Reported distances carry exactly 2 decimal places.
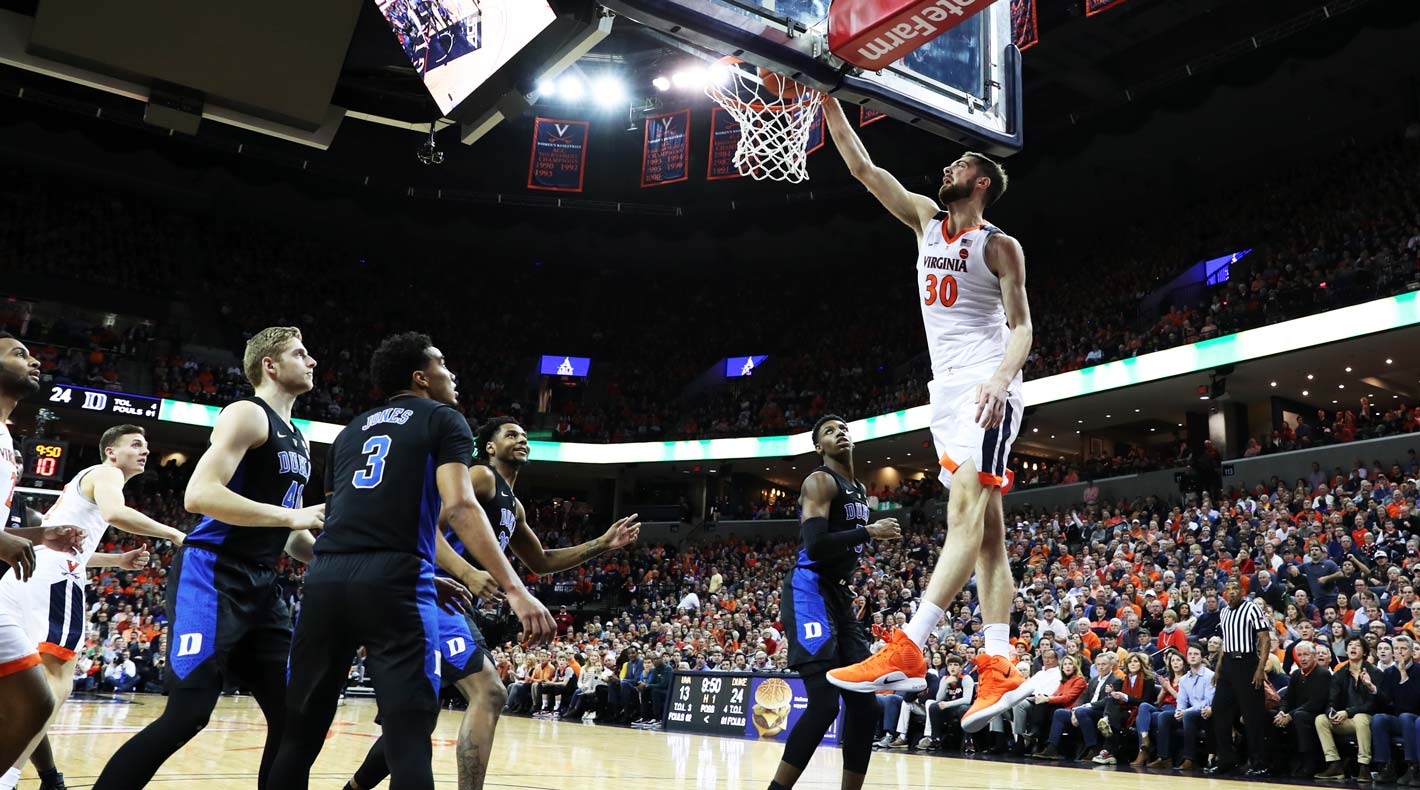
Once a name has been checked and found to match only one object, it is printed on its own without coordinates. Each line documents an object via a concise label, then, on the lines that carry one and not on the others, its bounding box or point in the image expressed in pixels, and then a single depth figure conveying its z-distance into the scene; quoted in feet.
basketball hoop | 23.66
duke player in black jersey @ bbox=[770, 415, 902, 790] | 17.10
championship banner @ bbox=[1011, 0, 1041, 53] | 58.95
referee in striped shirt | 31.78
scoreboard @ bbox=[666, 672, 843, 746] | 45.80
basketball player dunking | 13.08
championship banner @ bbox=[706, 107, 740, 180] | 76.64
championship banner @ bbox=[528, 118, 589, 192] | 81.05
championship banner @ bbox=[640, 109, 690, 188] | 78.69
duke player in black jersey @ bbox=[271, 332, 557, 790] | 10.64
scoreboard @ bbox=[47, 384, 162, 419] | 83.05
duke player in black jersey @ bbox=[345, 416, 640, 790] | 15.01
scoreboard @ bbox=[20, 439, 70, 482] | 81.92
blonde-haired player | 12.96
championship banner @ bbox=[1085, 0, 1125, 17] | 58.49
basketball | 19.66
